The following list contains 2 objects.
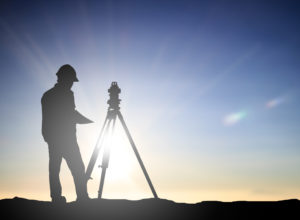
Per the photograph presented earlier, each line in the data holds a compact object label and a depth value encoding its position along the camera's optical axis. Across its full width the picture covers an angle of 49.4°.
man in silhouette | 8.33
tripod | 10.28
